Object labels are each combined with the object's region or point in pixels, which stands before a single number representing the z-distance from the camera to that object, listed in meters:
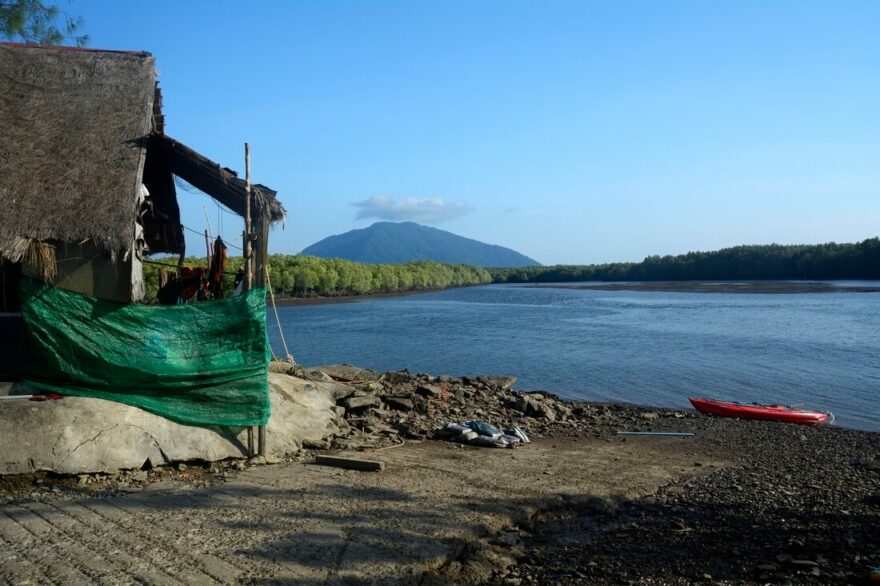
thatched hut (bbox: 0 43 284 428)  8.87
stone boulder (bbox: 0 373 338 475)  8.10
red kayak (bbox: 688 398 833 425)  18.31
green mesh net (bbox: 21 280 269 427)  8.93
